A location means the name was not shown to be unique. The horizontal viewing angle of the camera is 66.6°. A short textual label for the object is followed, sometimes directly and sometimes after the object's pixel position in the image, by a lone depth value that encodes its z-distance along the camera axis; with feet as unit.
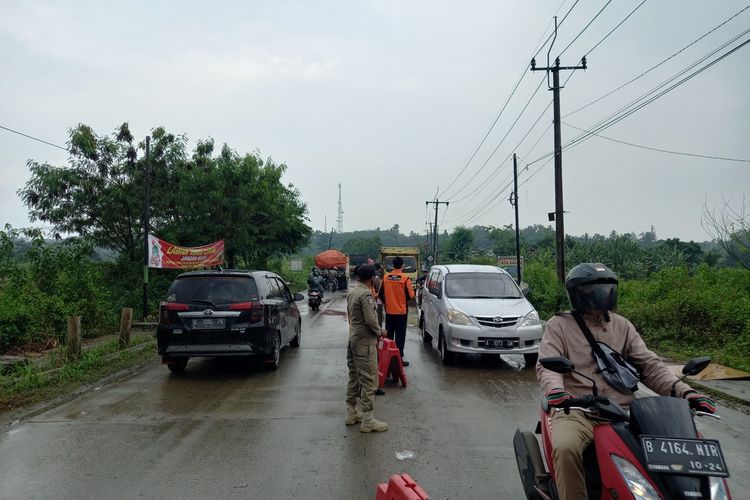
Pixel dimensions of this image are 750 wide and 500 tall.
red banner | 47.60
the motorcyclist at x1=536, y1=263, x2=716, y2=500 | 10.66
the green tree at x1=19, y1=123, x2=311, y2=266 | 63.67
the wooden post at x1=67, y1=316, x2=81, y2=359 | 31.40
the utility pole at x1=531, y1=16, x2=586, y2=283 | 58.13
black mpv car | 28.45
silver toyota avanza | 30.86
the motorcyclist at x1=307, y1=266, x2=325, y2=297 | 74.74
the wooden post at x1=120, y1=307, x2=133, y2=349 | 36.94
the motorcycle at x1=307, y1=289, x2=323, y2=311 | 73.75
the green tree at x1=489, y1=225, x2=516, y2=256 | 206.28
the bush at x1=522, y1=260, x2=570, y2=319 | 61.11
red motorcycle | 8.22
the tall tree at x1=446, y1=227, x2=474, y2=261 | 212.13
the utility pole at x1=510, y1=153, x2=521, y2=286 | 94.22
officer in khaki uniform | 19.61
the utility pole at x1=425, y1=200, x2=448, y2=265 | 177.37
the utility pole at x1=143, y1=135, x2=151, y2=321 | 46.60
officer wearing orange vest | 30.73
